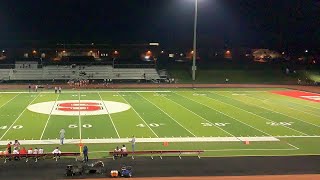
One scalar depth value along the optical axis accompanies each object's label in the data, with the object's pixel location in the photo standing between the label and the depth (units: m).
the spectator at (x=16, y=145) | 20.89
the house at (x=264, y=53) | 108.39
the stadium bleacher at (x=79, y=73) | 64.12
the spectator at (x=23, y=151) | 20.30
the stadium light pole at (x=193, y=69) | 56.84
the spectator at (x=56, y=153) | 20.14
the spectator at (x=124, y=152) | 20.64
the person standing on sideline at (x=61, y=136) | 23.34
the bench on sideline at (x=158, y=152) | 20.69
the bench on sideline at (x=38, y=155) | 19.77
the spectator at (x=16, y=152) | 19.92
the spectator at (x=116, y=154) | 20.61
